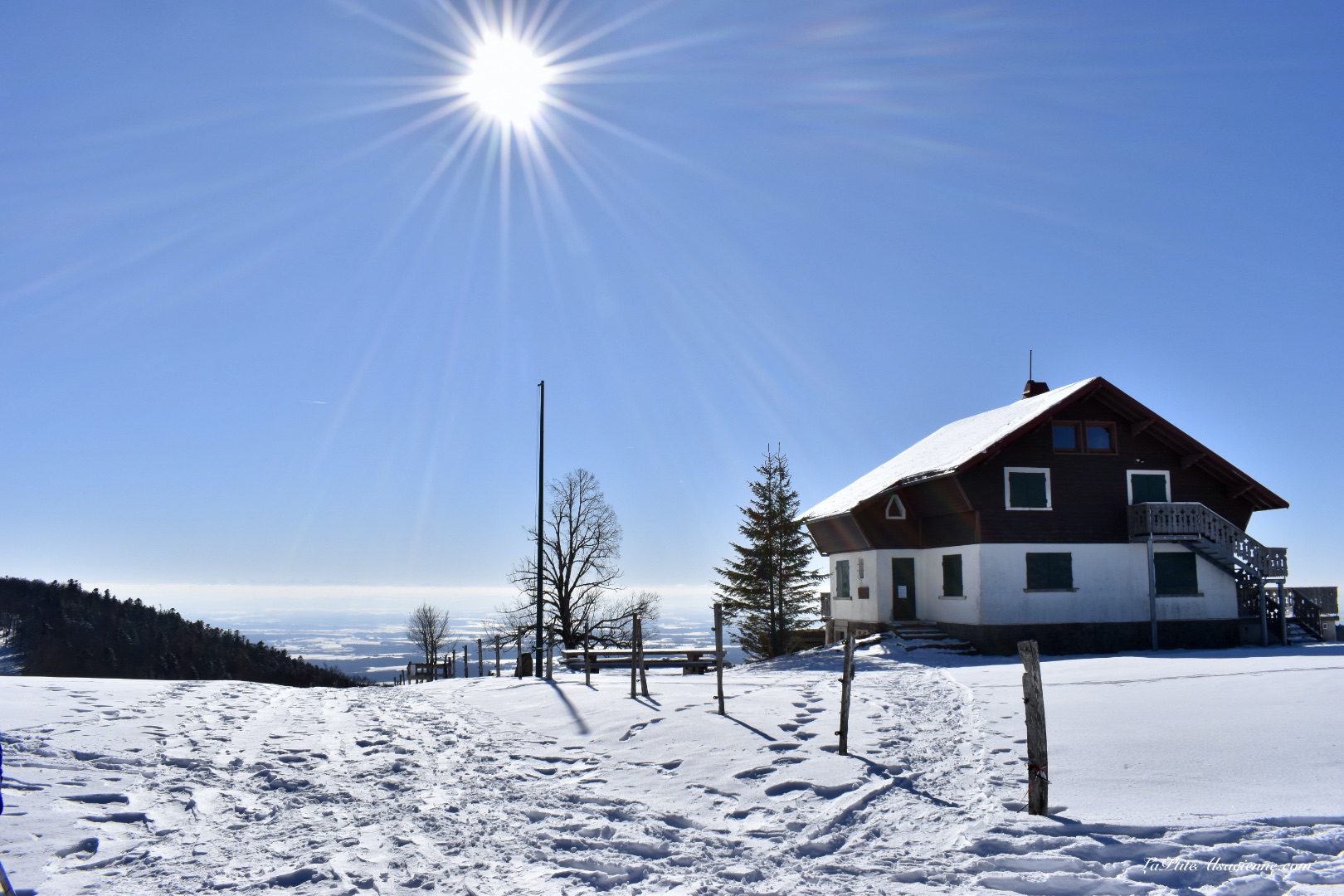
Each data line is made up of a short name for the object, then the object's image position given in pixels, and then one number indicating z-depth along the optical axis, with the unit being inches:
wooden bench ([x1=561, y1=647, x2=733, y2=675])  900.6
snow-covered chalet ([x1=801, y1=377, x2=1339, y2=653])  1103.0
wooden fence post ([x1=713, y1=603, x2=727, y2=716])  581.1
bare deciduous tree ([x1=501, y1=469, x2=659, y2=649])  1758.1
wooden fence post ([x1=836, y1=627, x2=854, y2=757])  444.9
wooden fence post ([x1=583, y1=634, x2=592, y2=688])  798.1
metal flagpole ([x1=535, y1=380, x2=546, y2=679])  1011.9
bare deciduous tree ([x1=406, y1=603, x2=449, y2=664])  2835.1
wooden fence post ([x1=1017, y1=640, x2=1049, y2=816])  322.7
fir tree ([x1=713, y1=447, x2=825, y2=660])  1838.1
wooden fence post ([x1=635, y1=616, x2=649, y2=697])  671.8
